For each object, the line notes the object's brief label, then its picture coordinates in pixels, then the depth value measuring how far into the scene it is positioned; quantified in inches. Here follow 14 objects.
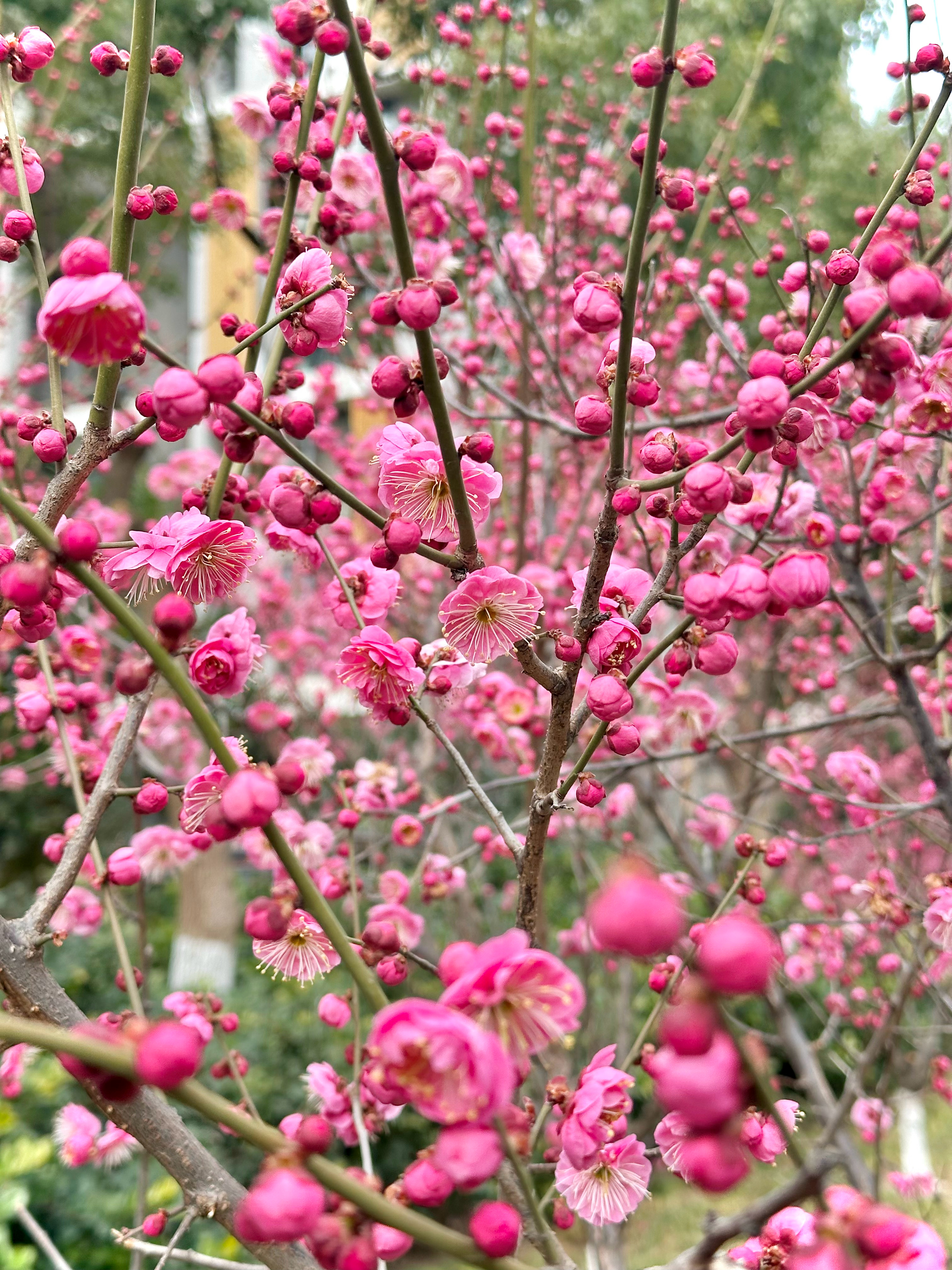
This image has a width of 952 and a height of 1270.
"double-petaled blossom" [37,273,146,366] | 7.0
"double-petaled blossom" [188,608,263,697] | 9.4
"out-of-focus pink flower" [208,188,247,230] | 21.1
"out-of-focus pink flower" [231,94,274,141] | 20.3
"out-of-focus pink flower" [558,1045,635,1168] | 8.4
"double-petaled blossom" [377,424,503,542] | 9.6
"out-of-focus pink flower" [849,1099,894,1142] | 26.1
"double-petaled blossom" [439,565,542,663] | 9.3
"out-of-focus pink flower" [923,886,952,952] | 13.5
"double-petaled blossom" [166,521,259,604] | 9.5
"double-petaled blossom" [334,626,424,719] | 10.1
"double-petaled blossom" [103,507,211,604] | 9.7
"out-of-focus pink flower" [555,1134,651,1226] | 9.4
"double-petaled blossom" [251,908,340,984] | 10.4
